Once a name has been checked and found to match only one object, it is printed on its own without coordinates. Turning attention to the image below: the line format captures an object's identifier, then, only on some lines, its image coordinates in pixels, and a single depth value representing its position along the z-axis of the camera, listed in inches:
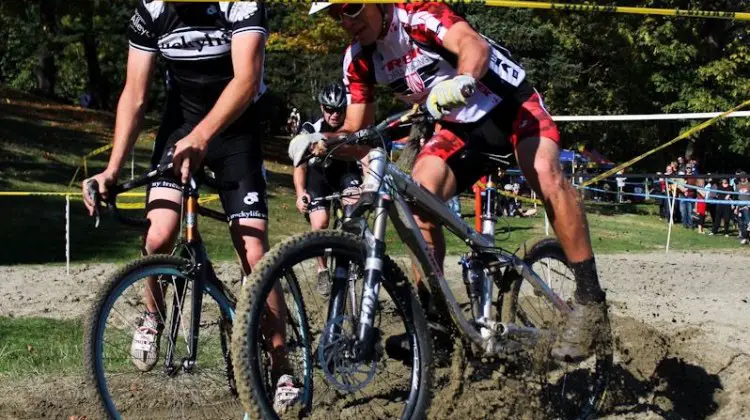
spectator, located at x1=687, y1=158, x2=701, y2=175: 1089.9
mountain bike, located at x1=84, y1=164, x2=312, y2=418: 161.8
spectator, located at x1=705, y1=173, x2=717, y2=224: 993.5
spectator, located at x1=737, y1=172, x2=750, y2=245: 879.7
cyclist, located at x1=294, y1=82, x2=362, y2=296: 320.8
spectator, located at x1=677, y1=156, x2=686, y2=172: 1138.4
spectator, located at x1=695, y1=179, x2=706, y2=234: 992.9
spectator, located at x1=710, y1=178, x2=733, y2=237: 964.0
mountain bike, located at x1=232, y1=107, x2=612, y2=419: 146.7
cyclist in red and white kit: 184.4
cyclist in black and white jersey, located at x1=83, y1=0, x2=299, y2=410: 169.6
